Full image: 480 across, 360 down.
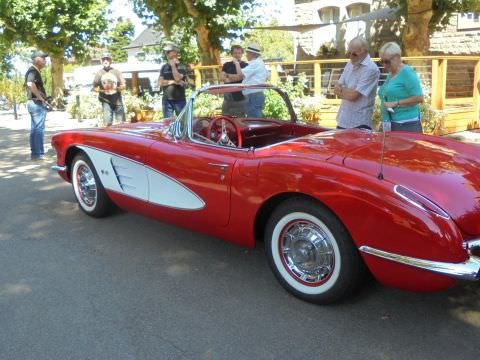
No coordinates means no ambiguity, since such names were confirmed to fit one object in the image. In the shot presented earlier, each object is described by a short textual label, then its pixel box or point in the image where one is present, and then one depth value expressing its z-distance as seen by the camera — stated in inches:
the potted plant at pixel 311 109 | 426.6
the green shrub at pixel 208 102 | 452.4
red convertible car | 101.0
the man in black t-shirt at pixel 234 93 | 208.1
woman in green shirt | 182.2
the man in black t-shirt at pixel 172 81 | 320.8
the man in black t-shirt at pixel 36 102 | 320.5
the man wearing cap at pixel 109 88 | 350.0
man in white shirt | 292.0
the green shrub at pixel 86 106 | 599.8
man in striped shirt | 193.3
